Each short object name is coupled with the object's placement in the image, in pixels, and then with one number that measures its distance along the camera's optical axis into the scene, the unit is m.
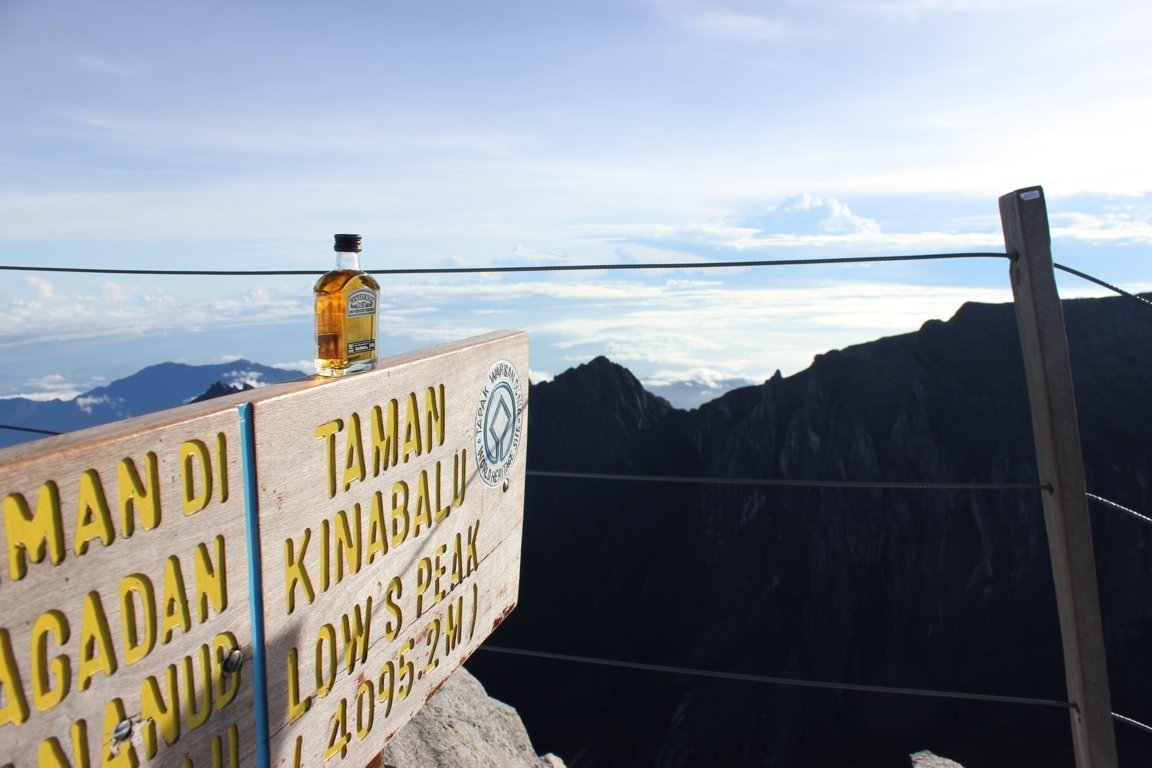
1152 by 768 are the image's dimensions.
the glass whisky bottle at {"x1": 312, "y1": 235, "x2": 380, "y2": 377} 2.49
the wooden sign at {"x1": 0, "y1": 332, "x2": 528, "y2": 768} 1.55
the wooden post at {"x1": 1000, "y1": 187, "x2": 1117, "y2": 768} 2.81
